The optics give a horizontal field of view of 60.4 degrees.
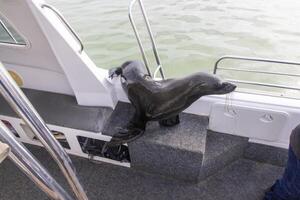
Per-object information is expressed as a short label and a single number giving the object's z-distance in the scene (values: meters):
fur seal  1.20
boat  1.33
